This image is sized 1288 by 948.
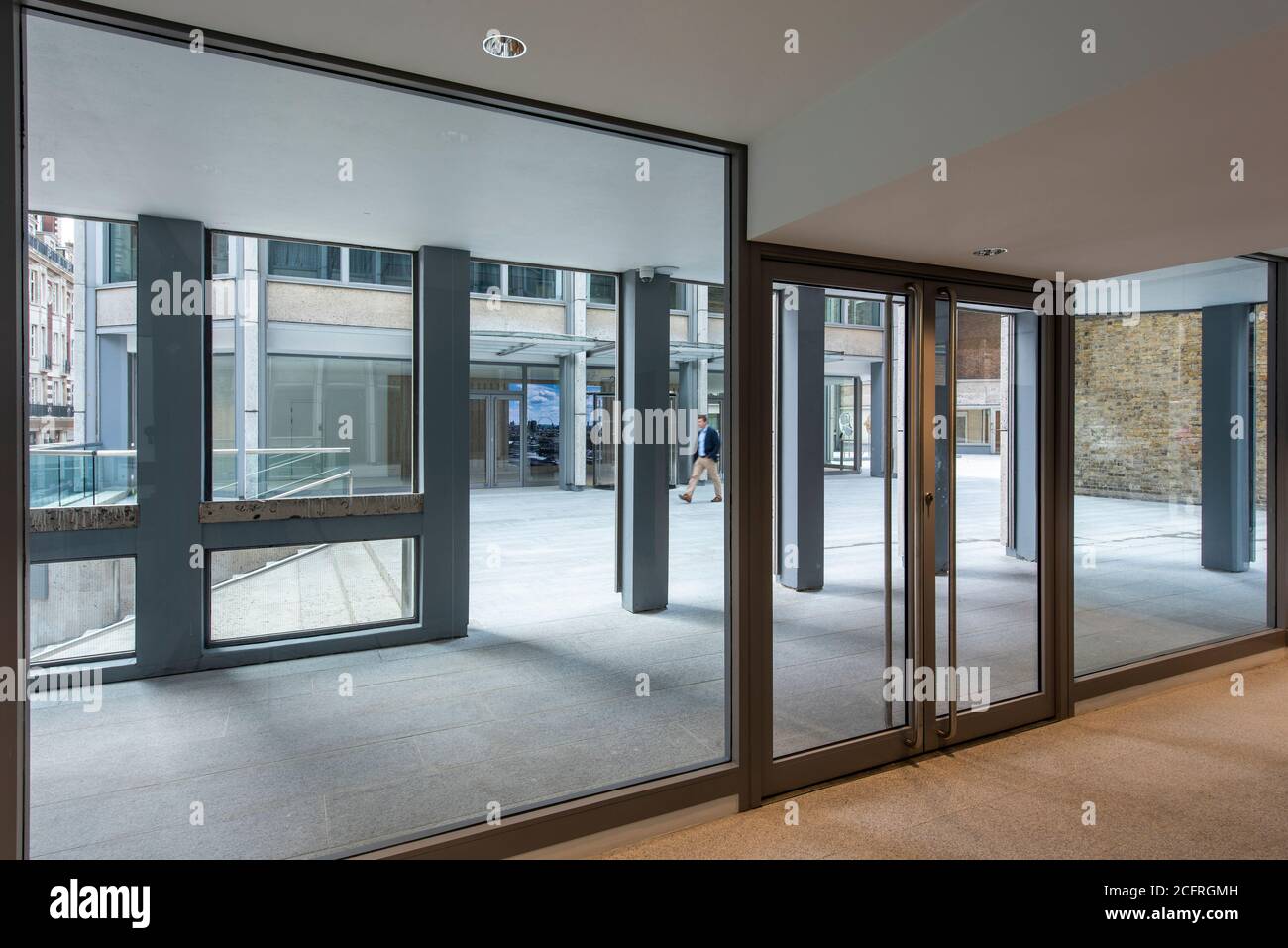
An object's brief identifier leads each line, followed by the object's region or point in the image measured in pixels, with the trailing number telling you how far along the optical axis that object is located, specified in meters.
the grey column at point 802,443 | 3.69
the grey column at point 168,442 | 3.03
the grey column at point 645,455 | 3.61
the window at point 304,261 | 3.13
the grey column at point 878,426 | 3.82
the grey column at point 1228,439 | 5.59
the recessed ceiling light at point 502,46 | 2.46
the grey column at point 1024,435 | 4.28
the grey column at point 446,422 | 3.35
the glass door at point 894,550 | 3.66
